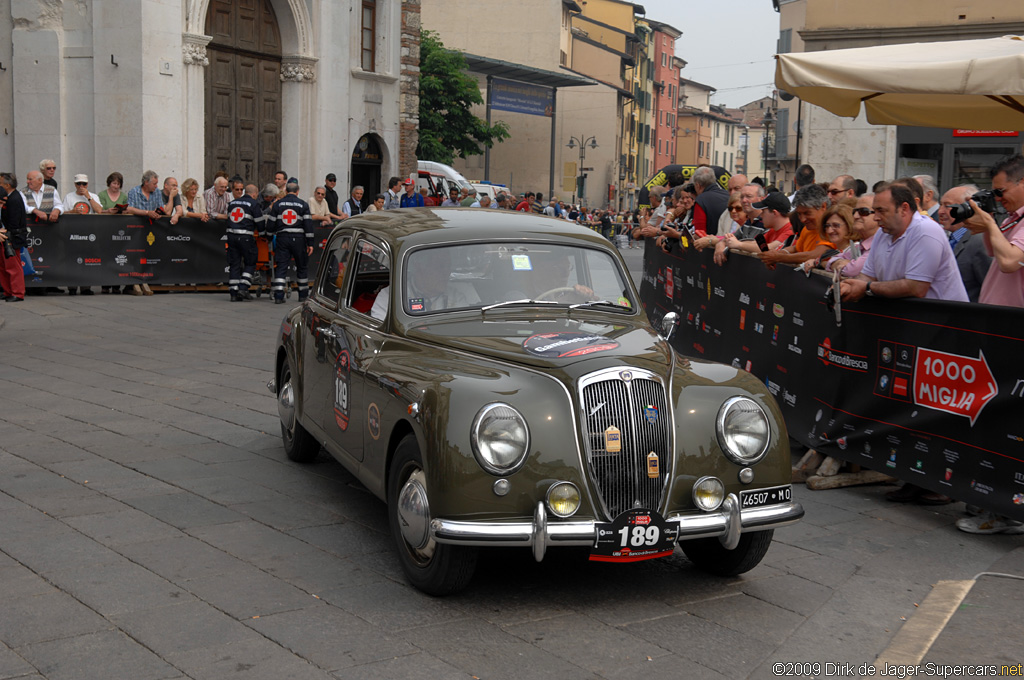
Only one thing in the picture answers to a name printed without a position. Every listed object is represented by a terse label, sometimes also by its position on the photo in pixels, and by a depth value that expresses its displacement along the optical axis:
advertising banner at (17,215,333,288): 17.42
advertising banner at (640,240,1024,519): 5.90
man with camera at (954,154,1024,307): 5.98
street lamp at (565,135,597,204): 77.81
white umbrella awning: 6.82
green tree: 54.88
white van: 39.38
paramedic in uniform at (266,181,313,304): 17.39
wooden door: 24.78
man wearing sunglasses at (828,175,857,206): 9.50
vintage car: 4.61
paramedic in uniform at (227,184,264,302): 17.39
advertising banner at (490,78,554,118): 63.88
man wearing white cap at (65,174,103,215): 18.02
